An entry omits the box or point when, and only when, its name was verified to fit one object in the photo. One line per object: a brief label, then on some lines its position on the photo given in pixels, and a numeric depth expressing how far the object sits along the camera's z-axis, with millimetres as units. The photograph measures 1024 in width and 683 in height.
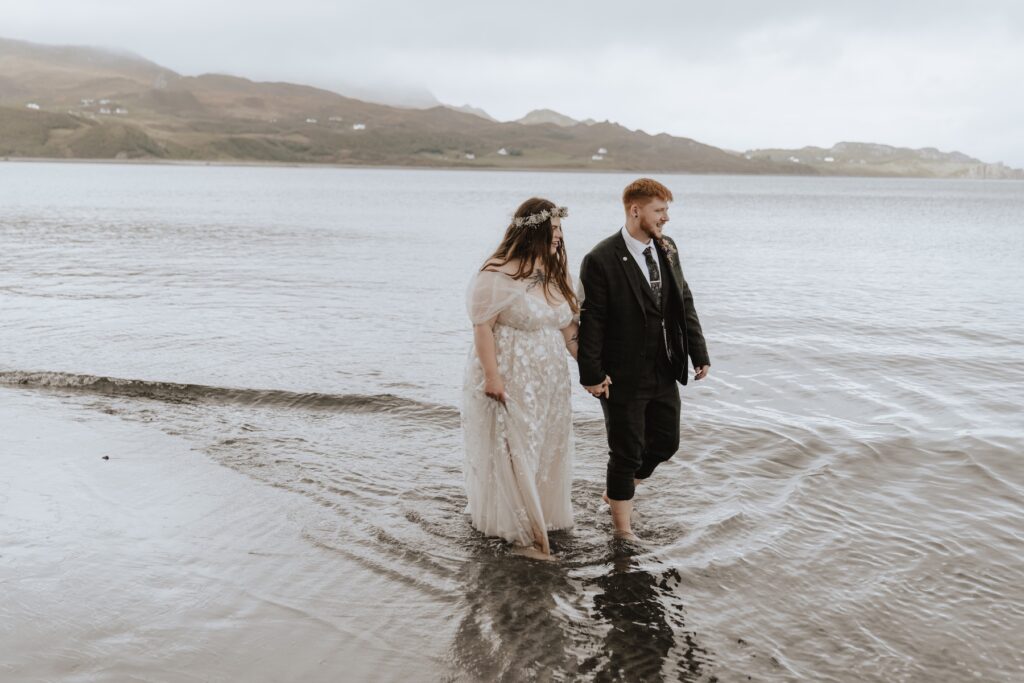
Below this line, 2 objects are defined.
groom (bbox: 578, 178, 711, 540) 5805
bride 5699
